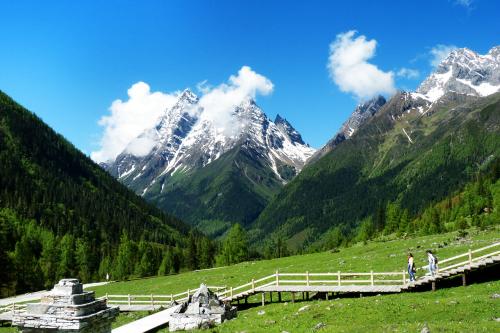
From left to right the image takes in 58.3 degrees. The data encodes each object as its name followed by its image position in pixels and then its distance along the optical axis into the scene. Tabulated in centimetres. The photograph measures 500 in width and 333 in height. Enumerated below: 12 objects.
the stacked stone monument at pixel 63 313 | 1608
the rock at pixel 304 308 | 3307
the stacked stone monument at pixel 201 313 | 3453
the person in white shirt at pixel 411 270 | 3577
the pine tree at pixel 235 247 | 11638
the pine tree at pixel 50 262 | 11762
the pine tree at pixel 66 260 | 12160
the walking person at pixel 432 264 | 3443
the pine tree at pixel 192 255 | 13675
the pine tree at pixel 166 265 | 12870
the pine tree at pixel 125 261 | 12812
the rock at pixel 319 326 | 2632
